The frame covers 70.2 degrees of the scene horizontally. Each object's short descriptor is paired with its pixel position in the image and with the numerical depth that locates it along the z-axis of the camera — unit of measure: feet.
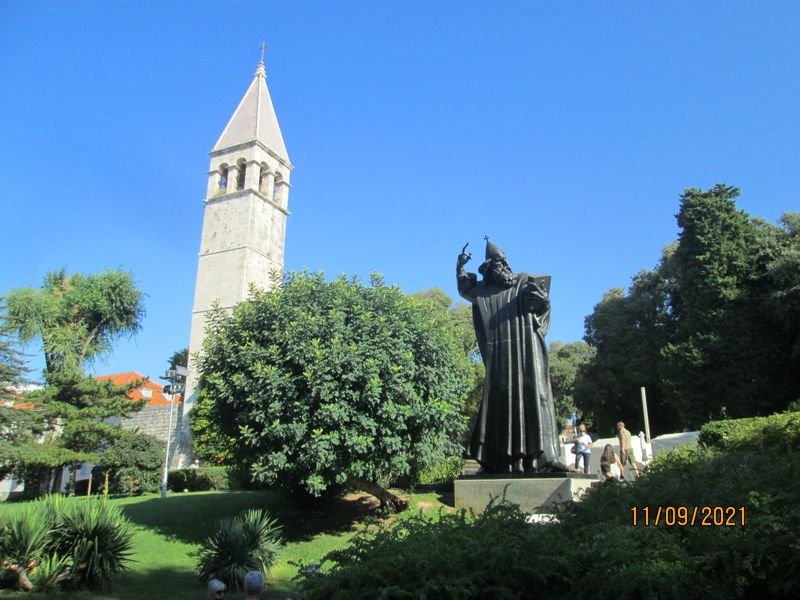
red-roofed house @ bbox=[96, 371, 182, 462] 130.52
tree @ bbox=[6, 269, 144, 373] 110.83
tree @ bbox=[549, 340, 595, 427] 127.34
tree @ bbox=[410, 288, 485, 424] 75.68
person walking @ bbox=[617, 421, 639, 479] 39.99
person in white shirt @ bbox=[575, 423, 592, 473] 42.09
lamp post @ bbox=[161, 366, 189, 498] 75.72
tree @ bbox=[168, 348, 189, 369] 160.66
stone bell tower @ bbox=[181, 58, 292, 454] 141.38
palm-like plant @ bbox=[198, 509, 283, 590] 31.12
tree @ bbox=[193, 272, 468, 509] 38.58
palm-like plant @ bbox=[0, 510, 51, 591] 27.40
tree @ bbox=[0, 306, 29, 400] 61.46
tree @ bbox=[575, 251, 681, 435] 102.42
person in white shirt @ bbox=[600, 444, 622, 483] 35.06
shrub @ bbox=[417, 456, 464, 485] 62.34
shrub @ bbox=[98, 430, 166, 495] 78.64
